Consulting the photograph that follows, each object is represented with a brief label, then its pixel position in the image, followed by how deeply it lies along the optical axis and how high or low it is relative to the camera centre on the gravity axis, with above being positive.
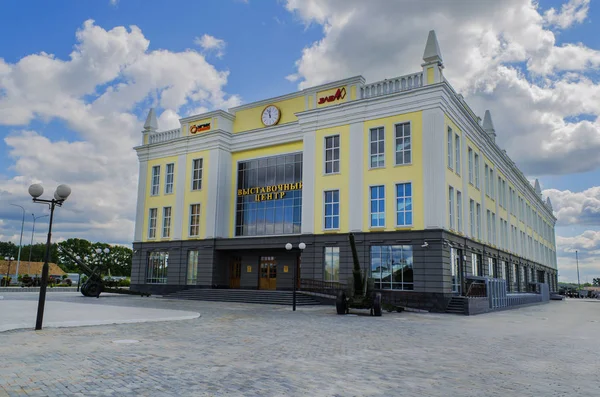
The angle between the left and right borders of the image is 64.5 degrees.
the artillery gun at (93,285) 29.85 -0.81
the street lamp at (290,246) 22.82 +1.44
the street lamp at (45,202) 12.27 +1.88
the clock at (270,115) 34.81 +11.71
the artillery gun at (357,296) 20.58 -0.80
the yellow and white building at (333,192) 27.02 +5.70
